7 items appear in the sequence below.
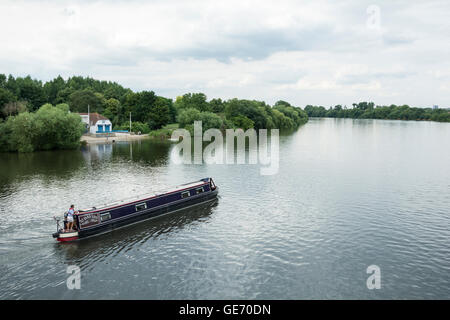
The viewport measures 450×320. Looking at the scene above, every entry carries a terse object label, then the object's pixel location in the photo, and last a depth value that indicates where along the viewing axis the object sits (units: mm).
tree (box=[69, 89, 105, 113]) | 146500
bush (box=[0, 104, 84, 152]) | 77625
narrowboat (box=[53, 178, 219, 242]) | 30984
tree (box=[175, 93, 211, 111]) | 155375
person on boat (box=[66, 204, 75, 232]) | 30359
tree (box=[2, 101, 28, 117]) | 92062
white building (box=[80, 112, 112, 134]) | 119625
